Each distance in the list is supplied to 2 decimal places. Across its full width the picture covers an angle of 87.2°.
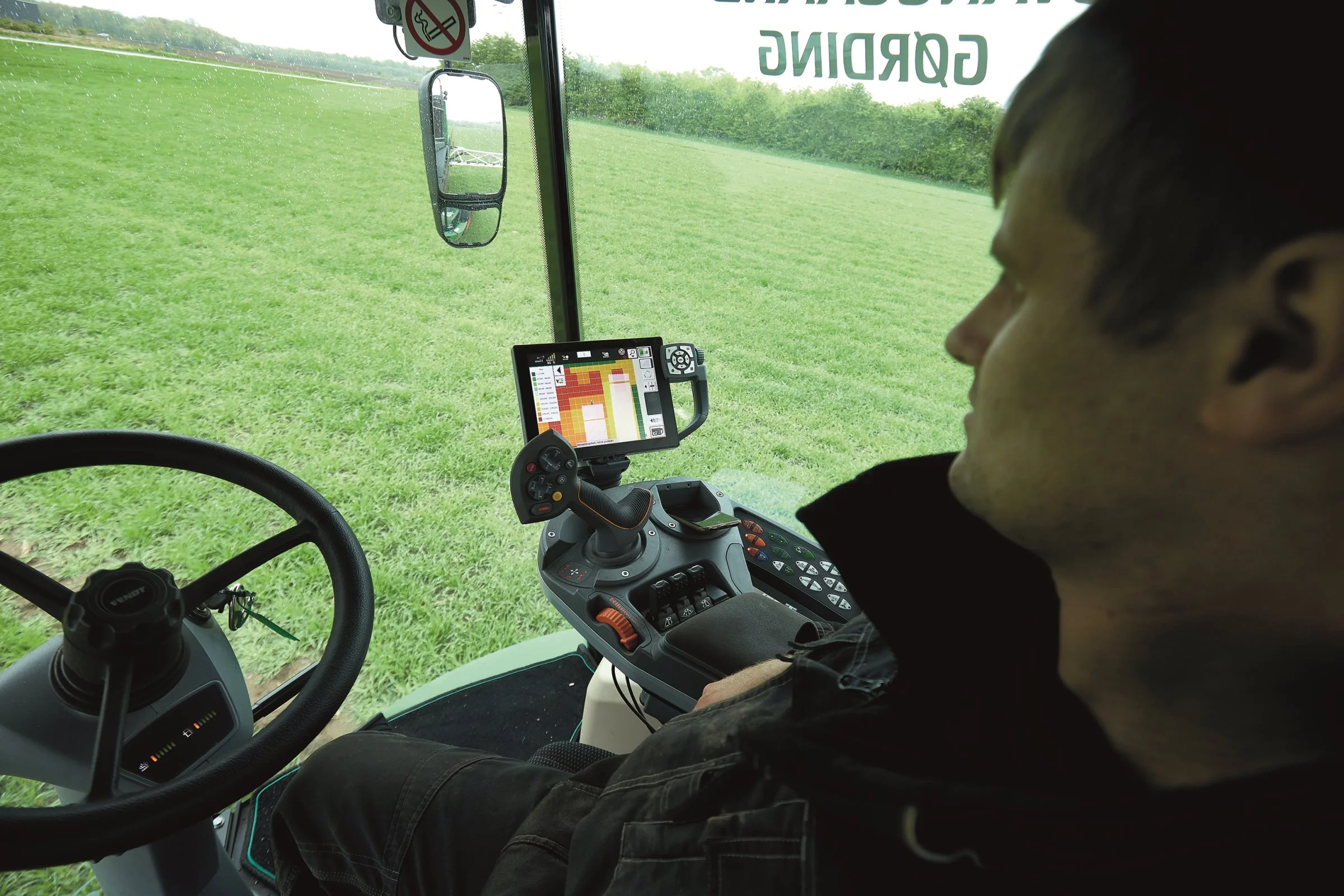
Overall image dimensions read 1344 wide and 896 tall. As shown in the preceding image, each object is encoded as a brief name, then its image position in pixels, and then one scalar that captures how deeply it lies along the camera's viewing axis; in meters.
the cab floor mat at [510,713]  1.89
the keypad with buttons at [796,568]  1.58
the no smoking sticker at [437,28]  1.56
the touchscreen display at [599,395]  1.54
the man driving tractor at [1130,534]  0.38
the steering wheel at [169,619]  0.72
